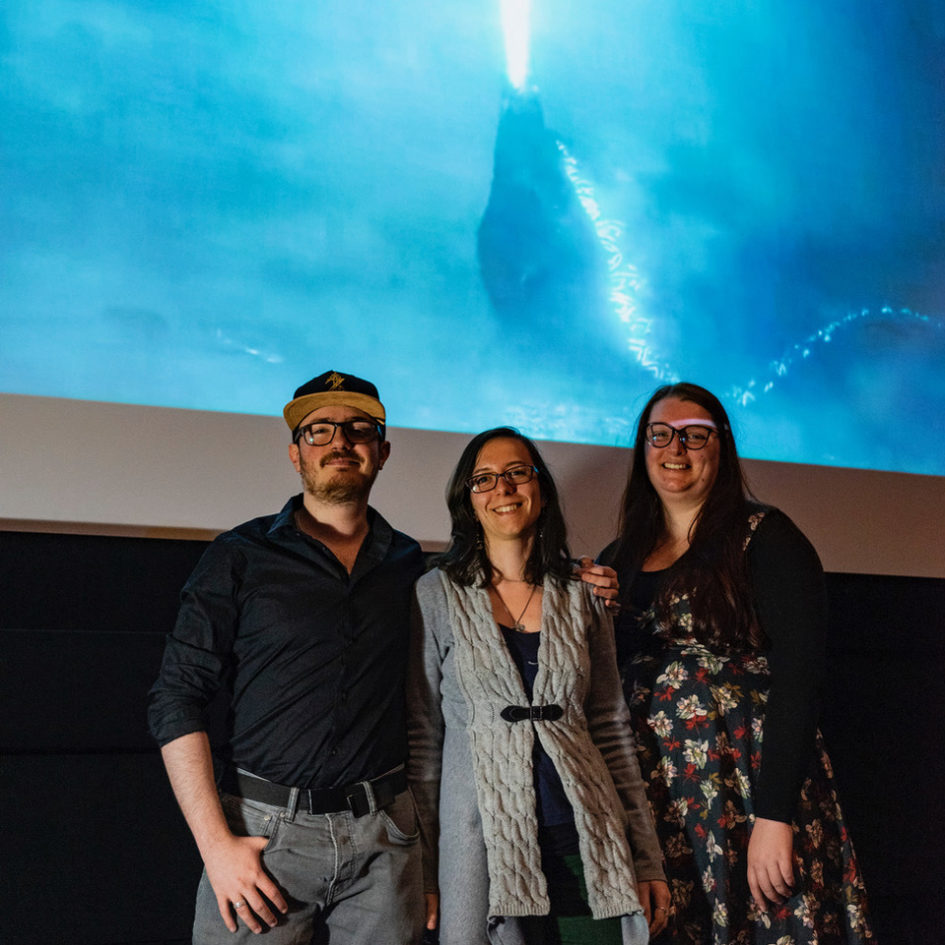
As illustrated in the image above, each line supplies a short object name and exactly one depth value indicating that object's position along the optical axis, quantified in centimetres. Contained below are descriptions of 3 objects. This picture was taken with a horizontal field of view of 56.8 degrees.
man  127
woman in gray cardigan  129
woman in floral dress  143
